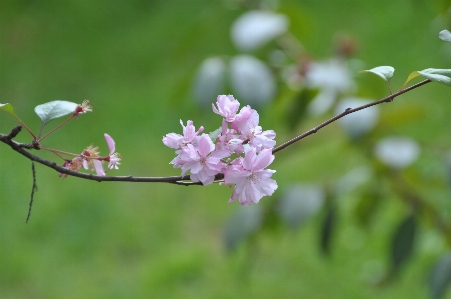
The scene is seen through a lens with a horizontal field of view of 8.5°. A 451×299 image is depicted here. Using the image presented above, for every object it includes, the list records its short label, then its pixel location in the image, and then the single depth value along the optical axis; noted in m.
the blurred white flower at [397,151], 2.73
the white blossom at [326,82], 2.84
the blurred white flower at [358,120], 2.62
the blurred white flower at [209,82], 2.80
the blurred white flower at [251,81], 2.72
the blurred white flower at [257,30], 2.96
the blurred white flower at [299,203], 2.77
